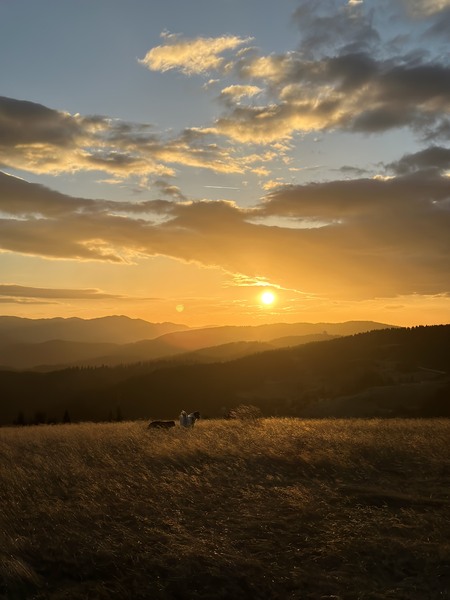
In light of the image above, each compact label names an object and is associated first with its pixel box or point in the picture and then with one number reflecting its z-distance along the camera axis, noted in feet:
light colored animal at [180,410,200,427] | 72.64
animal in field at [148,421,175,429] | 72.76
